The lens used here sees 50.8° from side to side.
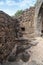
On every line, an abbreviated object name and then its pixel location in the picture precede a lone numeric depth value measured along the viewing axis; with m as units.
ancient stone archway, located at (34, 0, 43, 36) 3.14
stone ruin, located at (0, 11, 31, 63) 1.25
